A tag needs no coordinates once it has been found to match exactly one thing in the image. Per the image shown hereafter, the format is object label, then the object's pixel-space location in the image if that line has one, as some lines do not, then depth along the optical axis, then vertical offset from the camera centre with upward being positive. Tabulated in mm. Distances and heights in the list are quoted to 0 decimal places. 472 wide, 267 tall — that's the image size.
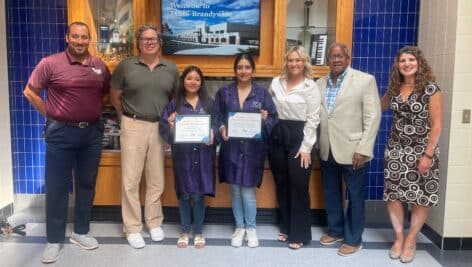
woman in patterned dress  2961 -378
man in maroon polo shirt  2996 -268
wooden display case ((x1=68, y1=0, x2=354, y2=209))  3605 +112
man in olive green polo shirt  3225 -241
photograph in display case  3871 +485
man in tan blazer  3086 -314
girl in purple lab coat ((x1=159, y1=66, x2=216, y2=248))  3240 -504
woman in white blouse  3166 -373
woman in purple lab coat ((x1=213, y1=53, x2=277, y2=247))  3203 -433
